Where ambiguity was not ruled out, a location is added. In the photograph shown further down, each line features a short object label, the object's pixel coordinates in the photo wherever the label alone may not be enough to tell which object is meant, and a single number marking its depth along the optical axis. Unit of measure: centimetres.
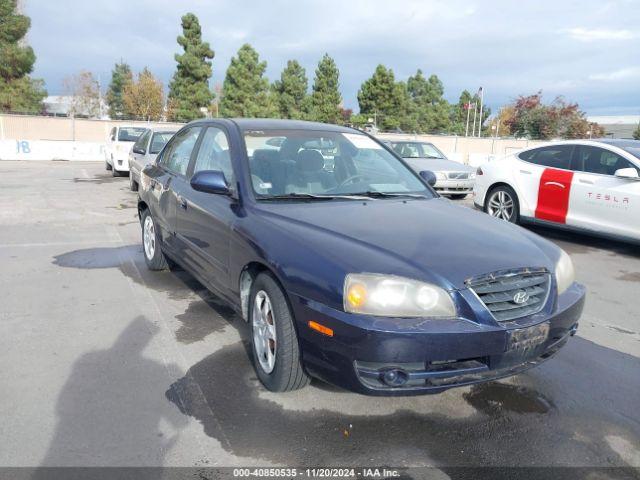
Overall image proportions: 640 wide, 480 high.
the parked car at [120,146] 1608
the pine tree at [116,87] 6928
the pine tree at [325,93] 4425
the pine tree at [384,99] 4428
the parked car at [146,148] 1029
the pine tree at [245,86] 4006
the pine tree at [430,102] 5409
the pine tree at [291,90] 4547
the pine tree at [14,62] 3116
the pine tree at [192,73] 3806
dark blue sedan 257
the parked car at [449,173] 1276
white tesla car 703
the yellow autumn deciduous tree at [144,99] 5241
